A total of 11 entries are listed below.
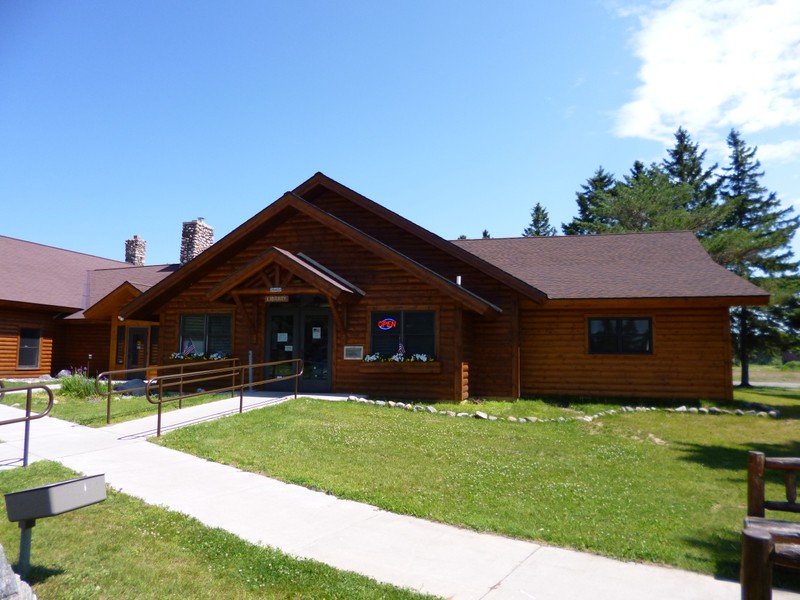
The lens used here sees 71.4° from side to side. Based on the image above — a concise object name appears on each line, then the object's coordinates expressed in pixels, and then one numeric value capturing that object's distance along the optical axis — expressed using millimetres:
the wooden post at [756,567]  2936
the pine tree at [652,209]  33344
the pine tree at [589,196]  47312
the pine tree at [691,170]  39750
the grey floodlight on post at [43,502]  4215
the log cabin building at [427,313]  14531
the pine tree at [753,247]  31328
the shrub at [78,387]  15023
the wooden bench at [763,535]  2943
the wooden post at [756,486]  4977
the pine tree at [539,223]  58531
